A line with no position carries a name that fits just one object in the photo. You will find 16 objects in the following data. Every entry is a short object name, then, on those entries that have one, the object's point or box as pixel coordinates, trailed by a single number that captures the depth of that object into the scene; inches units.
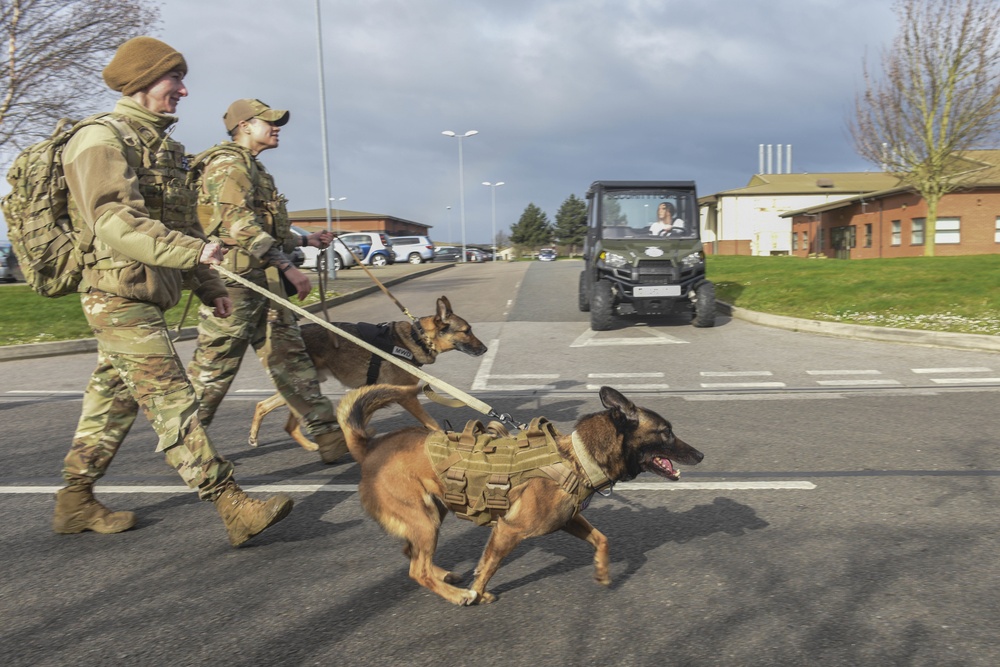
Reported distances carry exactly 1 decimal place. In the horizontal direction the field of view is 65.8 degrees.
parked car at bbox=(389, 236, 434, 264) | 1873.8
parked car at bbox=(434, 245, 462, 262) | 2262.8
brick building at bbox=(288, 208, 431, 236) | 3850.9
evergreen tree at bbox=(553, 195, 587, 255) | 4743.6
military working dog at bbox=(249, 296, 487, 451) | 214.8
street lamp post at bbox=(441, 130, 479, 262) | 2406.6
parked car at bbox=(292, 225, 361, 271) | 1267.2
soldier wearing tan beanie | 129.8
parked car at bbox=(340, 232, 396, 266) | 1563.7
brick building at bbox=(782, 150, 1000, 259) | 1508.4
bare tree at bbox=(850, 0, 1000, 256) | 1050.1
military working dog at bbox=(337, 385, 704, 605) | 116.2
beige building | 2337.6
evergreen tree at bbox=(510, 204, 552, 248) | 5004.9
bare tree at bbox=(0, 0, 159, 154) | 769.6
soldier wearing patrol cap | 180.9
